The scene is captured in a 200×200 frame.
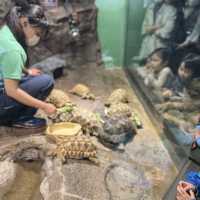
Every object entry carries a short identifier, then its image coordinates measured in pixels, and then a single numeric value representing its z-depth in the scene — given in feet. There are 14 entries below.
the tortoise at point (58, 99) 7.22
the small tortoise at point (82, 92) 8.07
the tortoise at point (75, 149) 5.17
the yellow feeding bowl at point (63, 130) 5.86
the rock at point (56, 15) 9.17
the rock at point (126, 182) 4.80
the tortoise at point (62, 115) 6.53
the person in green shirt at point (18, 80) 5.33
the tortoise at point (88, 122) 6.40
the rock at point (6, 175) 4.85
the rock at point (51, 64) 8.70
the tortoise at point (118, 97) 7.61
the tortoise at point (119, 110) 6.76
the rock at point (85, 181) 4.57
